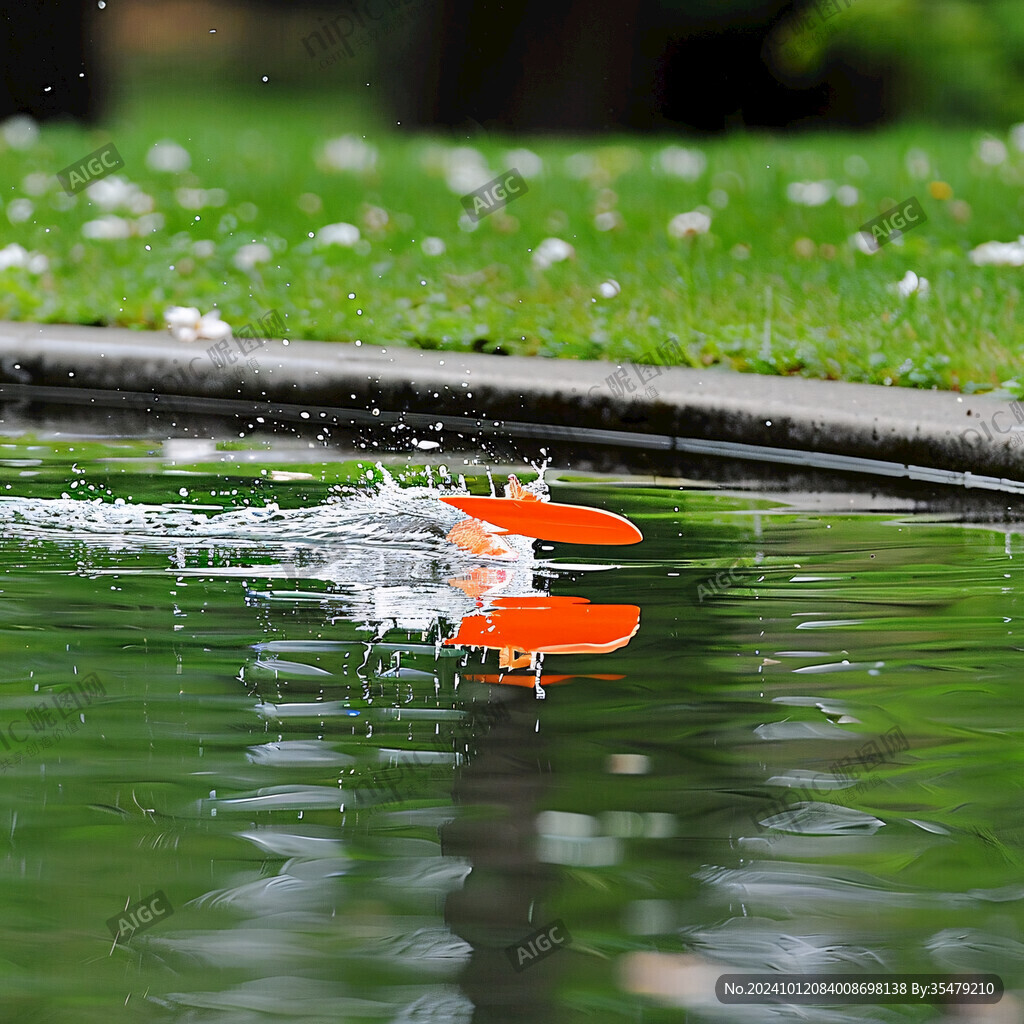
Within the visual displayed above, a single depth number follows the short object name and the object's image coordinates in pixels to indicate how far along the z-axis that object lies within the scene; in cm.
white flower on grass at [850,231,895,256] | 1711
